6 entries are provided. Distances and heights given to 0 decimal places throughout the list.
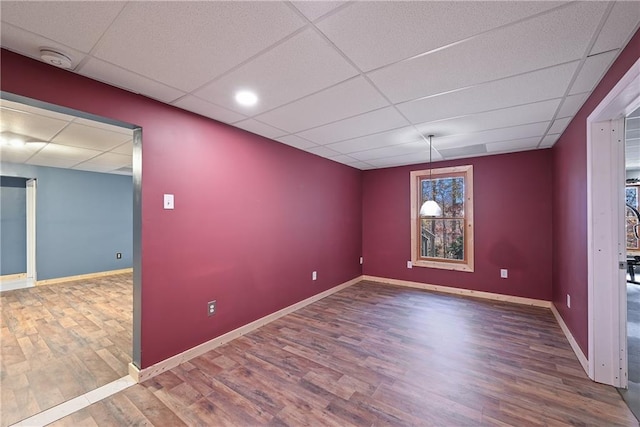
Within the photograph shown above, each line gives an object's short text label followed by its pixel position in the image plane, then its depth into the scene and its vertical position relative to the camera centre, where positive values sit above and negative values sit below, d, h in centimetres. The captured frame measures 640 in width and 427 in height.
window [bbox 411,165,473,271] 456 -15
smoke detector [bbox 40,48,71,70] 160 +100
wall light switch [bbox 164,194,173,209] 235 +12
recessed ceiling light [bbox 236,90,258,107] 217 +101
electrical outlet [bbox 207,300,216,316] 269 -98
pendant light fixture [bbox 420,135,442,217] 350 +6
